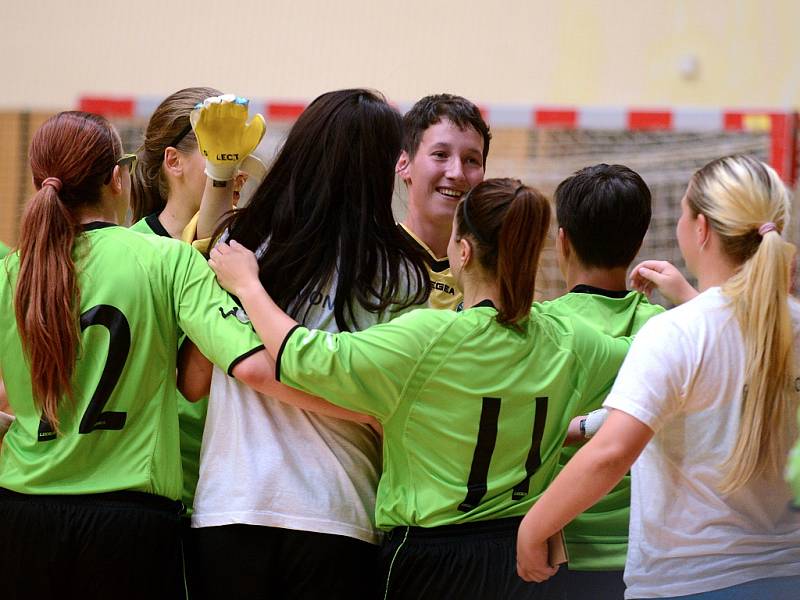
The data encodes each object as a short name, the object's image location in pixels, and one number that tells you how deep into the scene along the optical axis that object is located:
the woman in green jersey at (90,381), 10.00
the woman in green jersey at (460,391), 9.96
